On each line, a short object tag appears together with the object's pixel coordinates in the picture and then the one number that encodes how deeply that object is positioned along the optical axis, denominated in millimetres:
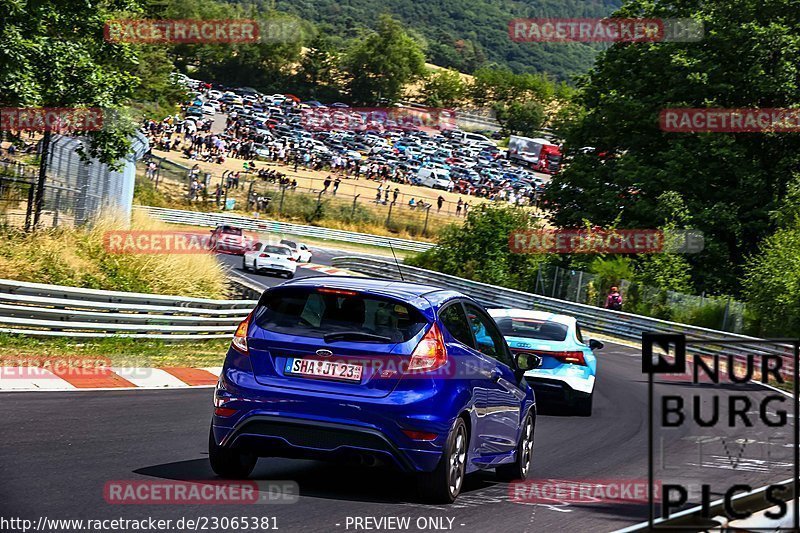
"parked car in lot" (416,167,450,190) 92438
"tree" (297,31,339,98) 153250
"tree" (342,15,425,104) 156750
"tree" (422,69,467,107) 167000
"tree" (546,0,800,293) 42281
